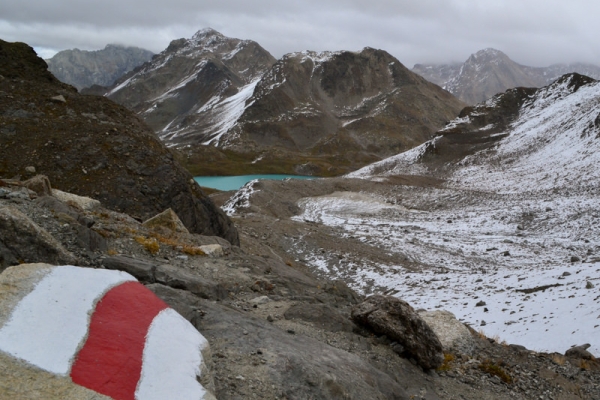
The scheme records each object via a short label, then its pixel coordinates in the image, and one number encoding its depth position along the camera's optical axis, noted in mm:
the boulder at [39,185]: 12836
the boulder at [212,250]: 14044
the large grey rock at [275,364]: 6863
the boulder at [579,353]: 13156
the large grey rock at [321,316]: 10422
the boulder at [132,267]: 9180
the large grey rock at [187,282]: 9648
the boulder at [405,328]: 10398
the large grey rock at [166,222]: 16391
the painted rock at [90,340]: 4602
